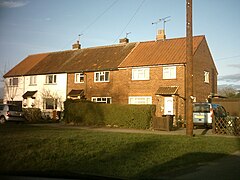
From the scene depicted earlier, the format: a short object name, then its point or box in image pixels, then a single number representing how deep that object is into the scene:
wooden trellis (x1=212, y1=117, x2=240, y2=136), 19.11
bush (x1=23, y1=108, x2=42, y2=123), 29.25
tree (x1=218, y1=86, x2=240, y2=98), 56.88
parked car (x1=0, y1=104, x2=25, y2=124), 25.55
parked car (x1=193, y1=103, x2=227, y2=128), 22.80
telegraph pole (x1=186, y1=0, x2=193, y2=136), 16.66
